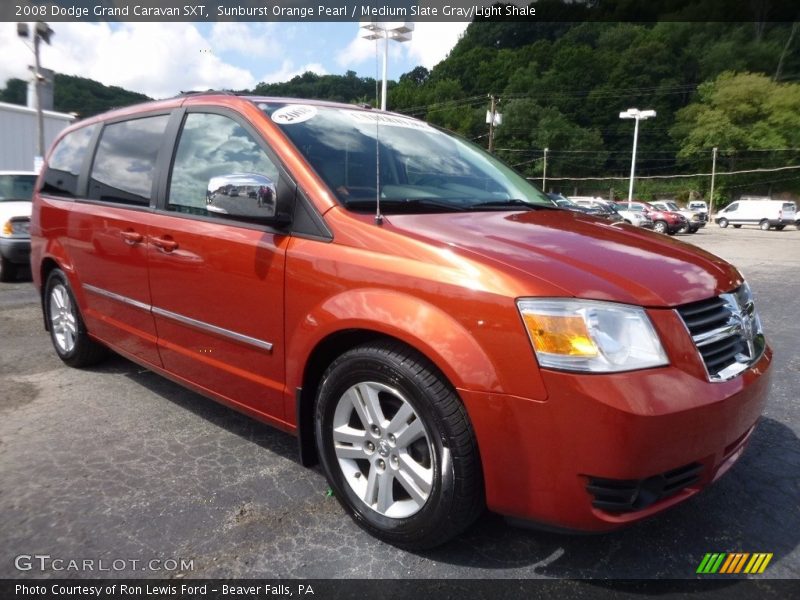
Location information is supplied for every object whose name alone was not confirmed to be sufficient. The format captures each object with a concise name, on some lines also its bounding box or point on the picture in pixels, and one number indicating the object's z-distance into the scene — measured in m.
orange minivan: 1.83
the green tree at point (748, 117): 56.12
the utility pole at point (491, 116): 34.94
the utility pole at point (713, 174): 54.49
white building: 20.09
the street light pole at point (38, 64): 19.02
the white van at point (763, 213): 33.97
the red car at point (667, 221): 26.98
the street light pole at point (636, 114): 42.94
